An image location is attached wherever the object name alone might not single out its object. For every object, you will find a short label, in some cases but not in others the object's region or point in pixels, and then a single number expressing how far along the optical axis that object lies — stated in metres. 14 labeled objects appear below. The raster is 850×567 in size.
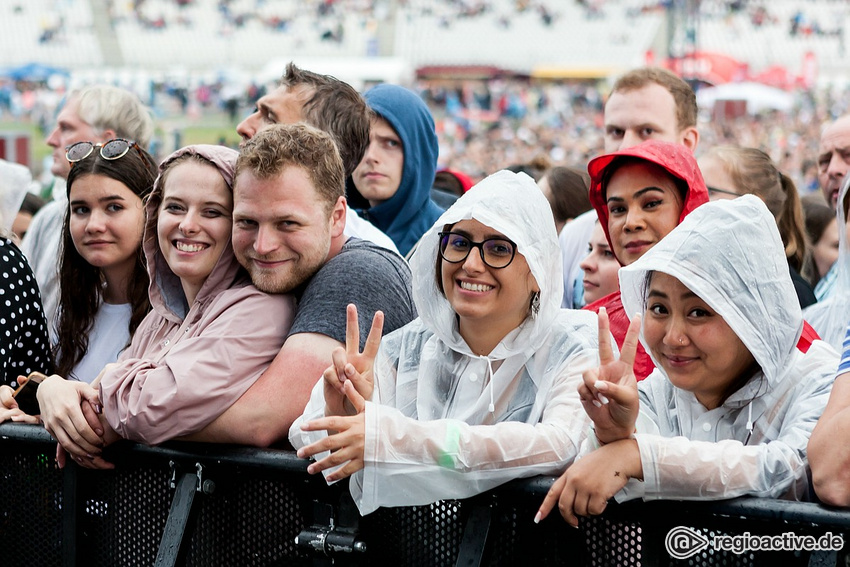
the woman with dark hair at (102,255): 3.36
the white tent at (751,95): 33.16
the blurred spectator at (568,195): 5.27
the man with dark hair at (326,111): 3.57
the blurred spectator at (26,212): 6.50
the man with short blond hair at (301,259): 2.59
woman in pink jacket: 2.50
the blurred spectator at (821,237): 5.20
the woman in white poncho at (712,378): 2.03
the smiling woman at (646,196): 3.12
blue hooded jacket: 4.50
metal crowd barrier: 1.96
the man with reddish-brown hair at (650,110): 4.42
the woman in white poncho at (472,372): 2.17
